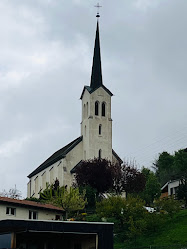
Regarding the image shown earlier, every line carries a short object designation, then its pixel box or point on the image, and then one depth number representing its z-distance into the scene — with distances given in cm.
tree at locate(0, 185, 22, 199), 8979
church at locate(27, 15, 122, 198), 9200
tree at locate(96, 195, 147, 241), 5247
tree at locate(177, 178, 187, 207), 6103
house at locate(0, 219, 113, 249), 3947
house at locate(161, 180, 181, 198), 7555
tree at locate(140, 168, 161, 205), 7638
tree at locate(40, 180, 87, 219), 6162
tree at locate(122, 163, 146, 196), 7969
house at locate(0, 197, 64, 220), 4744
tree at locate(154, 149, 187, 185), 9858
